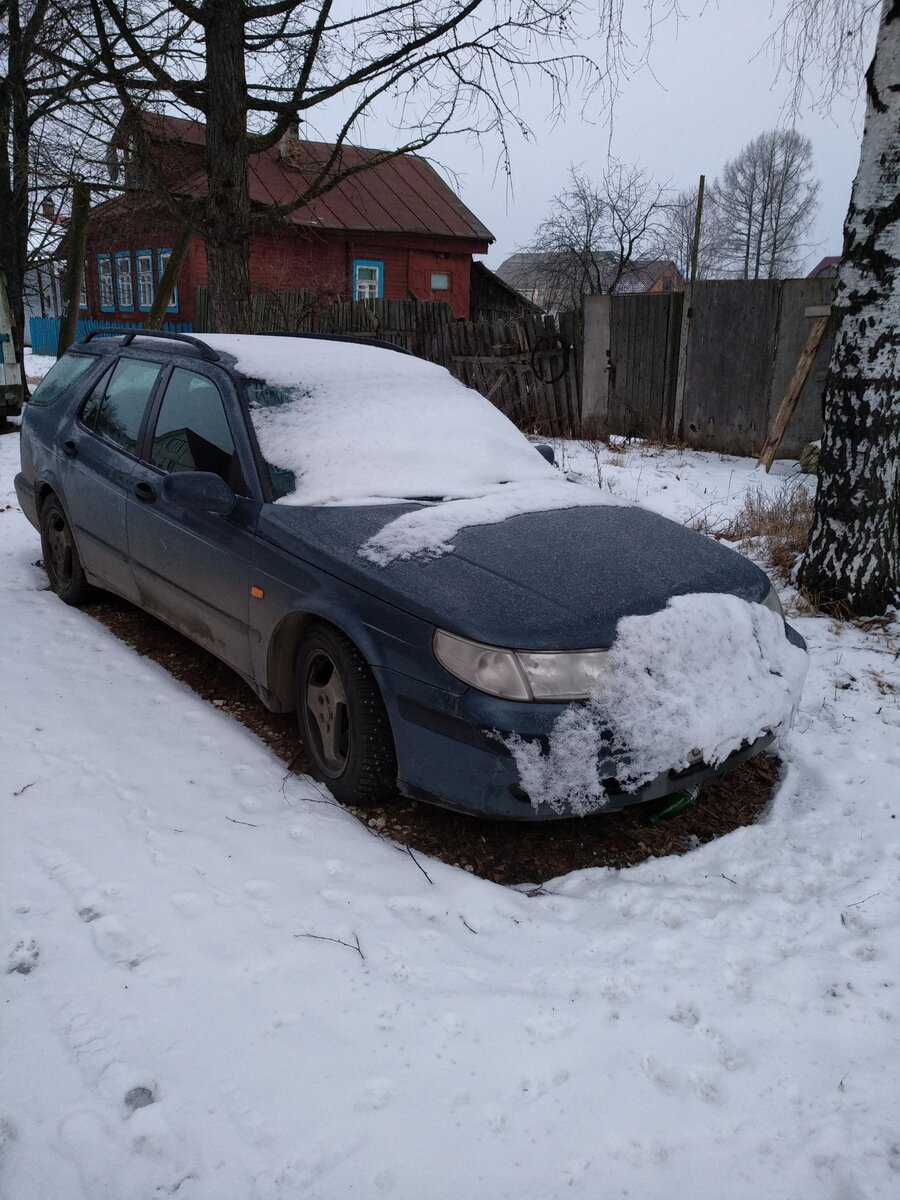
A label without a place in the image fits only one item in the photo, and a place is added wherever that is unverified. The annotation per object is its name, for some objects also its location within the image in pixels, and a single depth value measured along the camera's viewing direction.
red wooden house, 22.80
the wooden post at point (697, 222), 20.47
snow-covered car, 2.62
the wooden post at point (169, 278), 10.91
